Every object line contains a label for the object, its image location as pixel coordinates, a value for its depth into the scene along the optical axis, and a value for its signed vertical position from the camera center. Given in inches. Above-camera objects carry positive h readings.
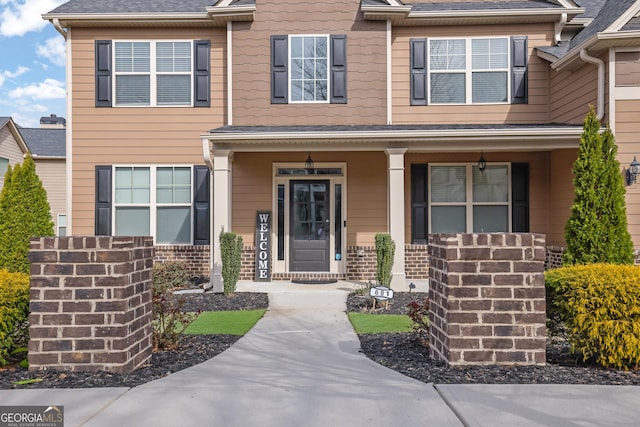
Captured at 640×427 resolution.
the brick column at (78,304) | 136.9 -25.2
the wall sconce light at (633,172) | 304.3 +32.8
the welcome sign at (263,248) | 373.2 -22.5
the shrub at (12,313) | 144.3 -30.1
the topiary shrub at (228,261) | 318.3 -28.4
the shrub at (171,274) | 339.0 -41.2
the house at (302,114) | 378.9 +91.7
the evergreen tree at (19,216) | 318.3 +4.2
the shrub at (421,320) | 171.8 -37.9
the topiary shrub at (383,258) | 314.1 -26.1
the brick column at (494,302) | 140.3 -25.5
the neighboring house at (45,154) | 770.2 +124.6
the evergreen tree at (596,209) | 260.8 +6.7
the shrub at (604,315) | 141.9 -30.7
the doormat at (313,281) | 361.1 -49.6
